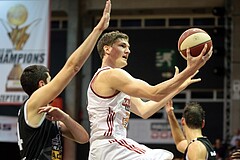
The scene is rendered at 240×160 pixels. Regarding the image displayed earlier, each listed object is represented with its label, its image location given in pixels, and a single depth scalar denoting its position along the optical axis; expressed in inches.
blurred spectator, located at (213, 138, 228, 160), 642.8
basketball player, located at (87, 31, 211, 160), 162.6
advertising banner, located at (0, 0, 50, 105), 559.8
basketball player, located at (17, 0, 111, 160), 143.9
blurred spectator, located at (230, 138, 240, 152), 607.8
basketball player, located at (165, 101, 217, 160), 196.7
